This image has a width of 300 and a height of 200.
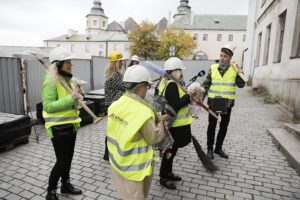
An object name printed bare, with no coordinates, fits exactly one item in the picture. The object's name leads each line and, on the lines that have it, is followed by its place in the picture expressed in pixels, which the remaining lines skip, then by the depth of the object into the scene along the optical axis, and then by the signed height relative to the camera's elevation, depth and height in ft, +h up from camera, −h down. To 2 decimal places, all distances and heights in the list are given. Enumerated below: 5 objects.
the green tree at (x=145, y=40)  160.35 +14.49
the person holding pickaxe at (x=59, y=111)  9.16 -1.93
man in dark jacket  14.66 -1.31
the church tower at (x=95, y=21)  284.82 +46.03
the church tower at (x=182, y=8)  234.17 +52.41
